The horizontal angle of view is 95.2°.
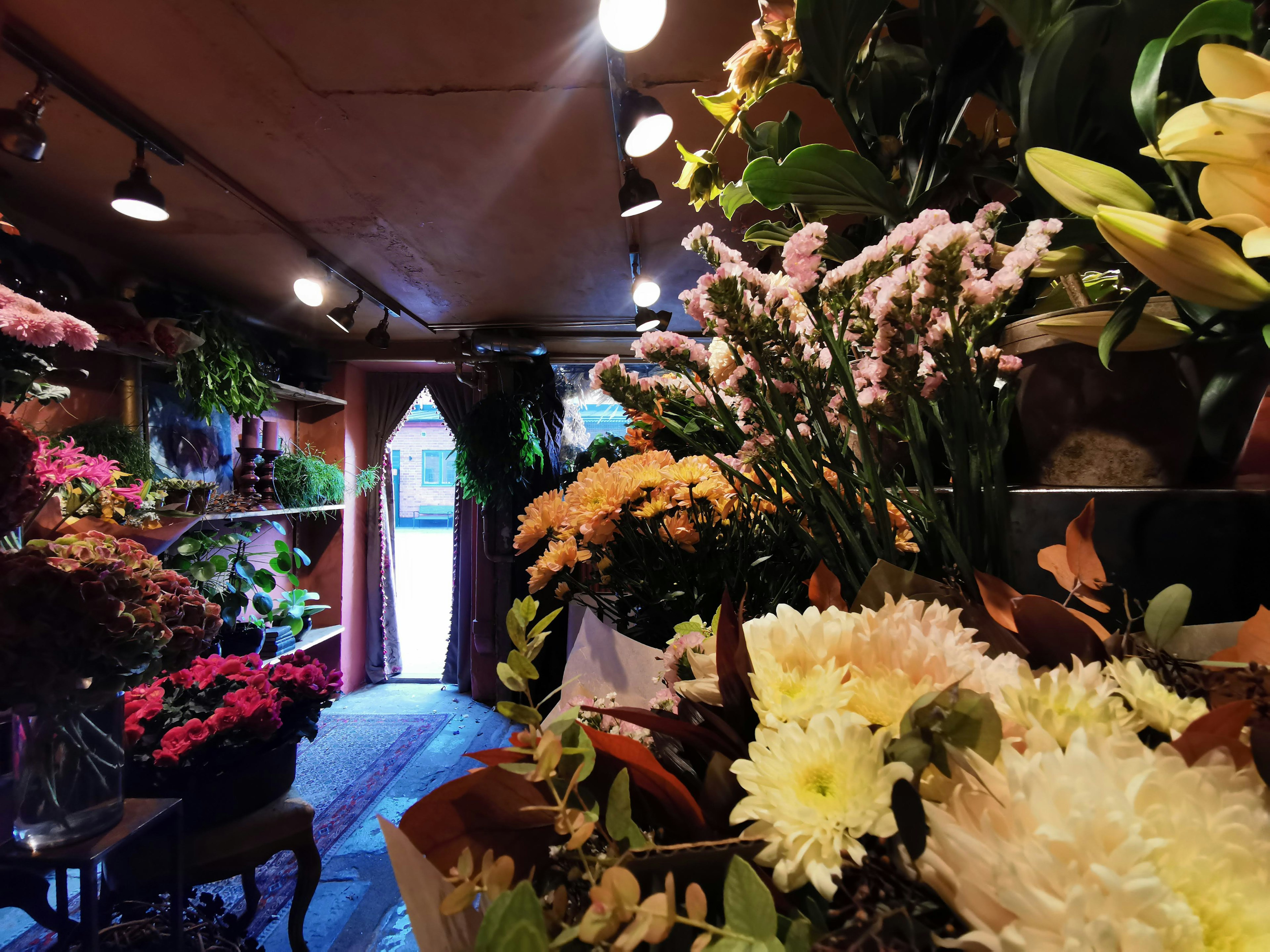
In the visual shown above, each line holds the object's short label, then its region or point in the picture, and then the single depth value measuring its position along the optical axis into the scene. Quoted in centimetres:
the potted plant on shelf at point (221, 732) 125
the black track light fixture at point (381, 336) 351
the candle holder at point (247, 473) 328
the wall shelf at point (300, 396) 363
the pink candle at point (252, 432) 328
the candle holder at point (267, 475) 339
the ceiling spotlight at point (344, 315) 318
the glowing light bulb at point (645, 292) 291
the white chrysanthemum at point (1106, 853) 14
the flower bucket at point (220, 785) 124
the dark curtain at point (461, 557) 466
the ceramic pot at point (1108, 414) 44
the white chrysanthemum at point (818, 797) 17
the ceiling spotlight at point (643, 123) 149
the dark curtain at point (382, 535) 475
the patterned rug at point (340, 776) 228
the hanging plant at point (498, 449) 414
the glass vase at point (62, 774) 98
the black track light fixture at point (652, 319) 328
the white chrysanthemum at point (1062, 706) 21
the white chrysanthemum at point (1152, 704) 22
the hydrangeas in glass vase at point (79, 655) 89
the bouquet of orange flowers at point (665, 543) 58
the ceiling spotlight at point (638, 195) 183
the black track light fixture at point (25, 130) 152
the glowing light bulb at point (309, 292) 278
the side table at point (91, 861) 95
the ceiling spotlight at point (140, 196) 179
